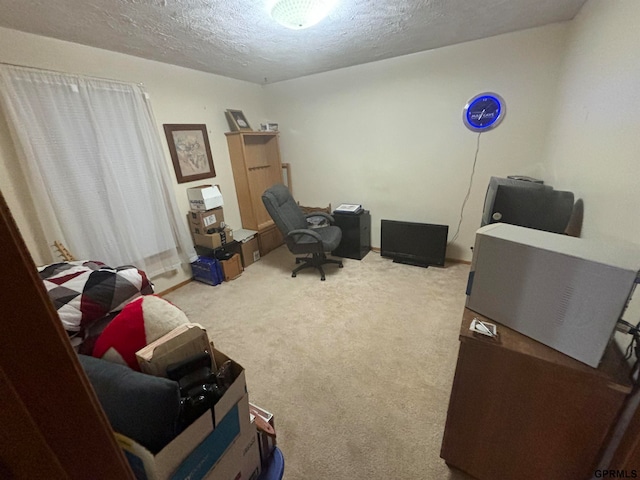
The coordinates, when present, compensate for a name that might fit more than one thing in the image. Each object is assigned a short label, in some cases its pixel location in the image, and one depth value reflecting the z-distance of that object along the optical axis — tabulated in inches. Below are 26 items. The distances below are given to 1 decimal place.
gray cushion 23.6
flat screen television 118.9
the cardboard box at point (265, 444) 37.9
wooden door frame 13.0
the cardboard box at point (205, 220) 114.9
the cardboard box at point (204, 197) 113.2
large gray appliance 29.7
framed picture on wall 109.3
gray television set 62.5
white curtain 72.7
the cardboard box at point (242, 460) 29.9
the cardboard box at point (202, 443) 23.7
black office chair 108.7
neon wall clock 100.9
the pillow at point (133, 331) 31.4
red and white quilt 41.9
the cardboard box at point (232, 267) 118.1
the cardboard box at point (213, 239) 115.5
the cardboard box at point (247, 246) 129.1
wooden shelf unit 131.7
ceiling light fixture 59.0
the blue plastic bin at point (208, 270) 116.0
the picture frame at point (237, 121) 128.6
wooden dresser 32.6
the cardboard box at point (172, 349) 28.4
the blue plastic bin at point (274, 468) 37.0
